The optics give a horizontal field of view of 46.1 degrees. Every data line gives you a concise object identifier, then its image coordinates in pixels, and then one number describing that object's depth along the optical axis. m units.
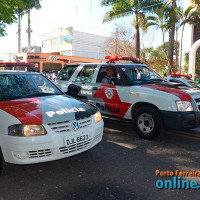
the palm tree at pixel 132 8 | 20.36
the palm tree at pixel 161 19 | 19.04
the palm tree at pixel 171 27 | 18.28
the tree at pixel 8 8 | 7.97
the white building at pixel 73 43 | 59.58
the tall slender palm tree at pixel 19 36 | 55.07
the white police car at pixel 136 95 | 4.74
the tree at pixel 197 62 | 22.36
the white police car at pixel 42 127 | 3.13
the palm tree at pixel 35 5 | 45.29
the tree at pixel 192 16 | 18.11
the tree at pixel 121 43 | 34.67
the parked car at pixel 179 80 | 5.72
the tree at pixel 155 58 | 31.88
